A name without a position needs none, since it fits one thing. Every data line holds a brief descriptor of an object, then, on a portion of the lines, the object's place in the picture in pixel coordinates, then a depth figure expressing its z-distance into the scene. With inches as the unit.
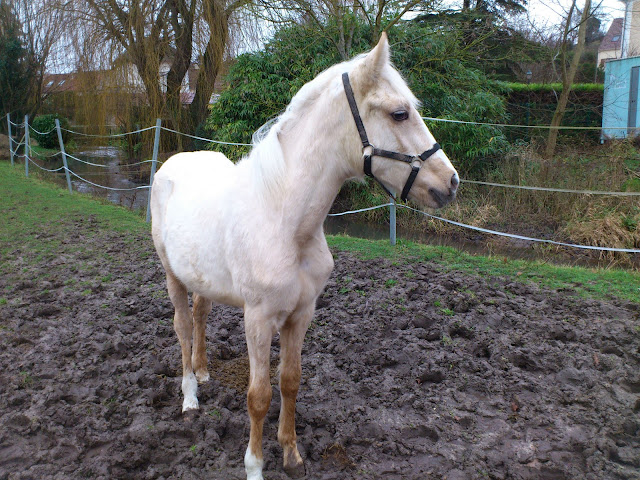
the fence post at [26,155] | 513.6
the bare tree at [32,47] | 687.7
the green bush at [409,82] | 373.4
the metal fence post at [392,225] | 245.6
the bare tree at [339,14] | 350.0
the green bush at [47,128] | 737.6
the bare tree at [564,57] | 375.9
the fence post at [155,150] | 306.2
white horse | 76.4
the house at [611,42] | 1055.4
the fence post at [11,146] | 629.5
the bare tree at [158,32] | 478.9
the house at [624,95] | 536.4
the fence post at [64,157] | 417.0
